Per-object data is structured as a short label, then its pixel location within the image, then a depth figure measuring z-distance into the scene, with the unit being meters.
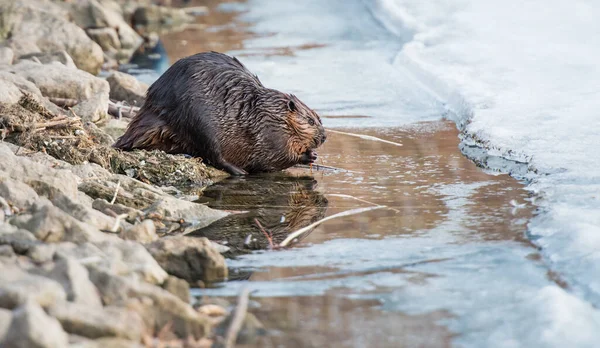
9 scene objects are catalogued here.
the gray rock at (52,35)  22.61
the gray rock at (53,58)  18.97
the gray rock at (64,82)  16.47
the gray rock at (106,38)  27.22
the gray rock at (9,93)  13.62
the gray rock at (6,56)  17.86
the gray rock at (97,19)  28.56
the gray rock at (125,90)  18.06
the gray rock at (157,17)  35.41
